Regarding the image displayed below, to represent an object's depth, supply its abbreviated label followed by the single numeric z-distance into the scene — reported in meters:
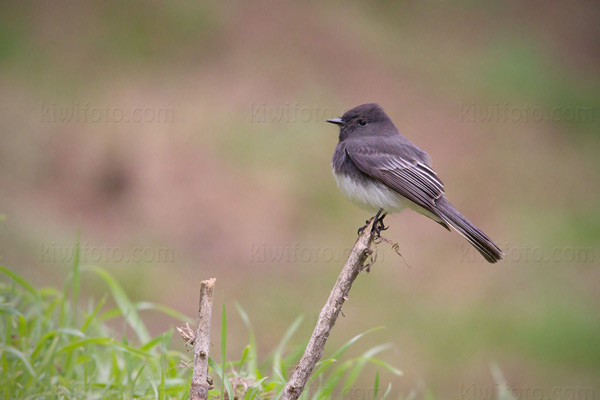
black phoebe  8.93
